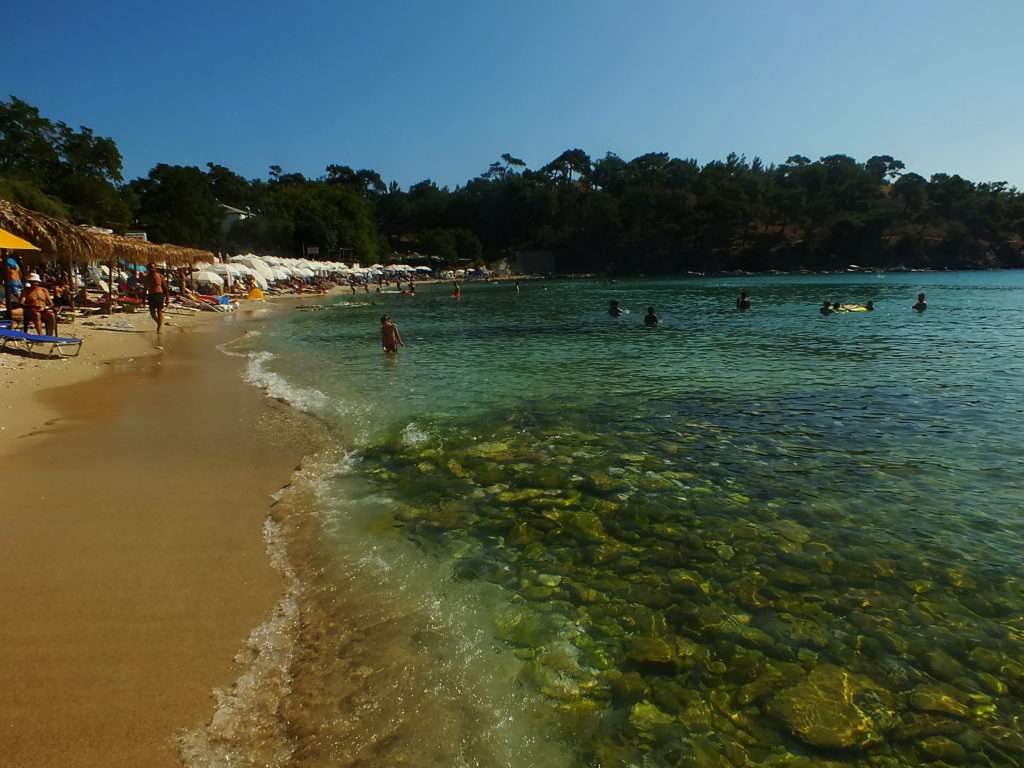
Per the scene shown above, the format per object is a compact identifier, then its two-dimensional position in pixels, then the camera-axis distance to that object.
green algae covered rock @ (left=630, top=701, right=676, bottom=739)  3.13
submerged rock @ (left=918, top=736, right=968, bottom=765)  2.96
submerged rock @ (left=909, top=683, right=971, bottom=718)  3.26
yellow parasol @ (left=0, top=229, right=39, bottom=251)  13.39
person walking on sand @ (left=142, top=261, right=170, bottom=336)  22.25
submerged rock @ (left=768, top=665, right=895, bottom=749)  3.10
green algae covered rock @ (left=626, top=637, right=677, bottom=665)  3.69
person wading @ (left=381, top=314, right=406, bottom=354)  17.64
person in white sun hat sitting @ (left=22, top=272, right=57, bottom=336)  15.22
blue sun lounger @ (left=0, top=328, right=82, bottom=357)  13.48
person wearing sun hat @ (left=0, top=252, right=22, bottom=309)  18.10
